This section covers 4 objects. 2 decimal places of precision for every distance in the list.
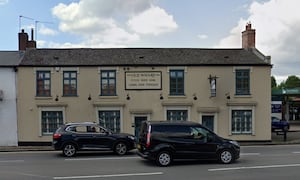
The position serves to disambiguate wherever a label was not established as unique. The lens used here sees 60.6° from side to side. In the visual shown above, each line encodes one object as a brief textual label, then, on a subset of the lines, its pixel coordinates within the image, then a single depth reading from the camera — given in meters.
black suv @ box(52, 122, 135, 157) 12.60
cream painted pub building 17.74
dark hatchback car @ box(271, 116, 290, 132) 26.16
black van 10.24
